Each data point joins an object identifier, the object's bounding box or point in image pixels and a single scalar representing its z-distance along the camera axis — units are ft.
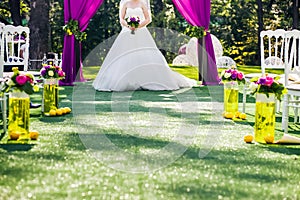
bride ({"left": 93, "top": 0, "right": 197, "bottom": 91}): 27.04
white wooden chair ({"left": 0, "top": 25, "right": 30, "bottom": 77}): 19.92
